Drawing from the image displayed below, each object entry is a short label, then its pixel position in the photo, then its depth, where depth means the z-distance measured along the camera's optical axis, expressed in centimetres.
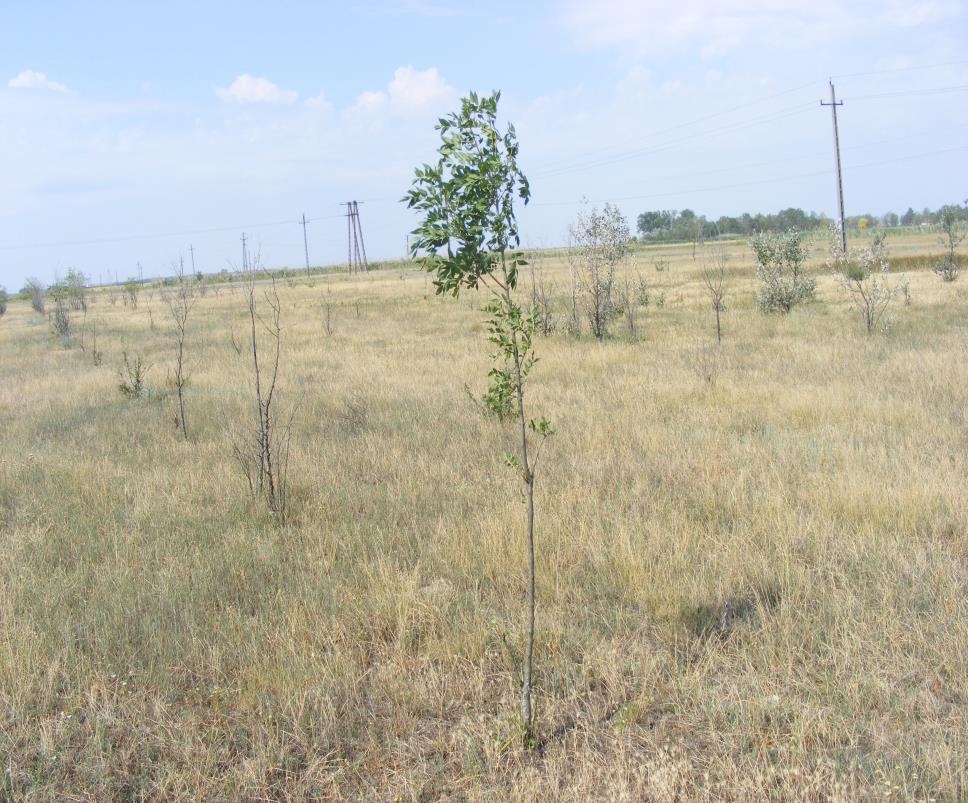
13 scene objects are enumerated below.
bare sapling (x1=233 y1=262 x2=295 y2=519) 567
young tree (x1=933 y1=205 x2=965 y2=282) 2405
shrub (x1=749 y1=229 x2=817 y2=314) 1861
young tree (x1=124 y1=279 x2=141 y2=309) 3884
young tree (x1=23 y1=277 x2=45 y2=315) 3906
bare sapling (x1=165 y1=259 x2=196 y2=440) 836
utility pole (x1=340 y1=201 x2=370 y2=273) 7425
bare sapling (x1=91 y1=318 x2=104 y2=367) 1571
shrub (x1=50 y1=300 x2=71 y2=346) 2286
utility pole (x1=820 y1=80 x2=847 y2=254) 3778
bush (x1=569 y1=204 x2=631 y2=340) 1633
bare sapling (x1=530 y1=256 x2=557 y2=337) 1604
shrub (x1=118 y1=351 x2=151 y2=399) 1102
